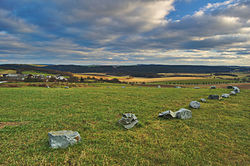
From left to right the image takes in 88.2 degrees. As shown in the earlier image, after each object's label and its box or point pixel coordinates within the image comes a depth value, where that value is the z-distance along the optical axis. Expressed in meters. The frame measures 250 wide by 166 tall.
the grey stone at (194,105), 17.01
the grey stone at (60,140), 7.39
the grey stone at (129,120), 10.77
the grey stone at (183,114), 12.92
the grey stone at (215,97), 22.66
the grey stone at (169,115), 12.77
